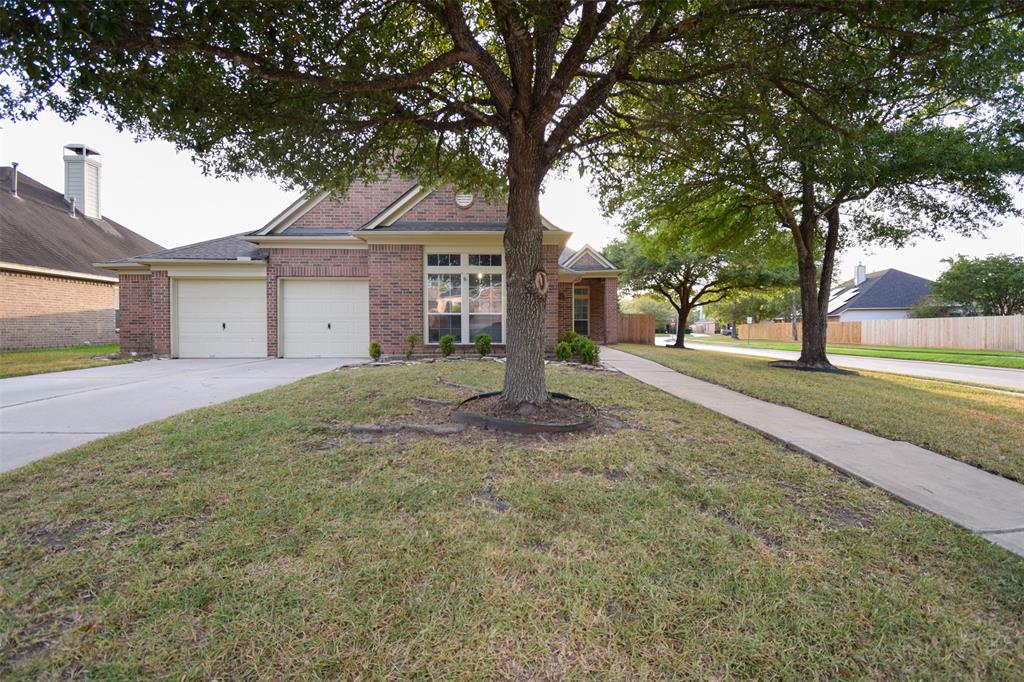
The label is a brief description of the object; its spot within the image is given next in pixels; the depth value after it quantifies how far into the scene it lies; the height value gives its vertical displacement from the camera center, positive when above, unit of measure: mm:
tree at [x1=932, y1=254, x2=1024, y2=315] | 24672 +2673
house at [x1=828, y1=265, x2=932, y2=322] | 34875 +2681
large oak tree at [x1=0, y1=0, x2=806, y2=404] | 3471 +2568
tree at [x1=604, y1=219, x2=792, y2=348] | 17875 +2551
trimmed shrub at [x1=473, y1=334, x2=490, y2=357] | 10656 -365
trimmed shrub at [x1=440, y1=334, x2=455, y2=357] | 10586 -361
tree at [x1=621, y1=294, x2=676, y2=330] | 61000 +3280
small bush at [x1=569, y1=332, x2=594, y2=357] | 10191 -309
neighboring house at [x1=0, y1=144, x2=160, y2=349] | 14344 +2632
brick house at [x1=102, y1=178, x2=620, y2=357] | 11219 +1294
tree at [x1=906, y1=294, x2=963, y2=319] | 28078 +1438
